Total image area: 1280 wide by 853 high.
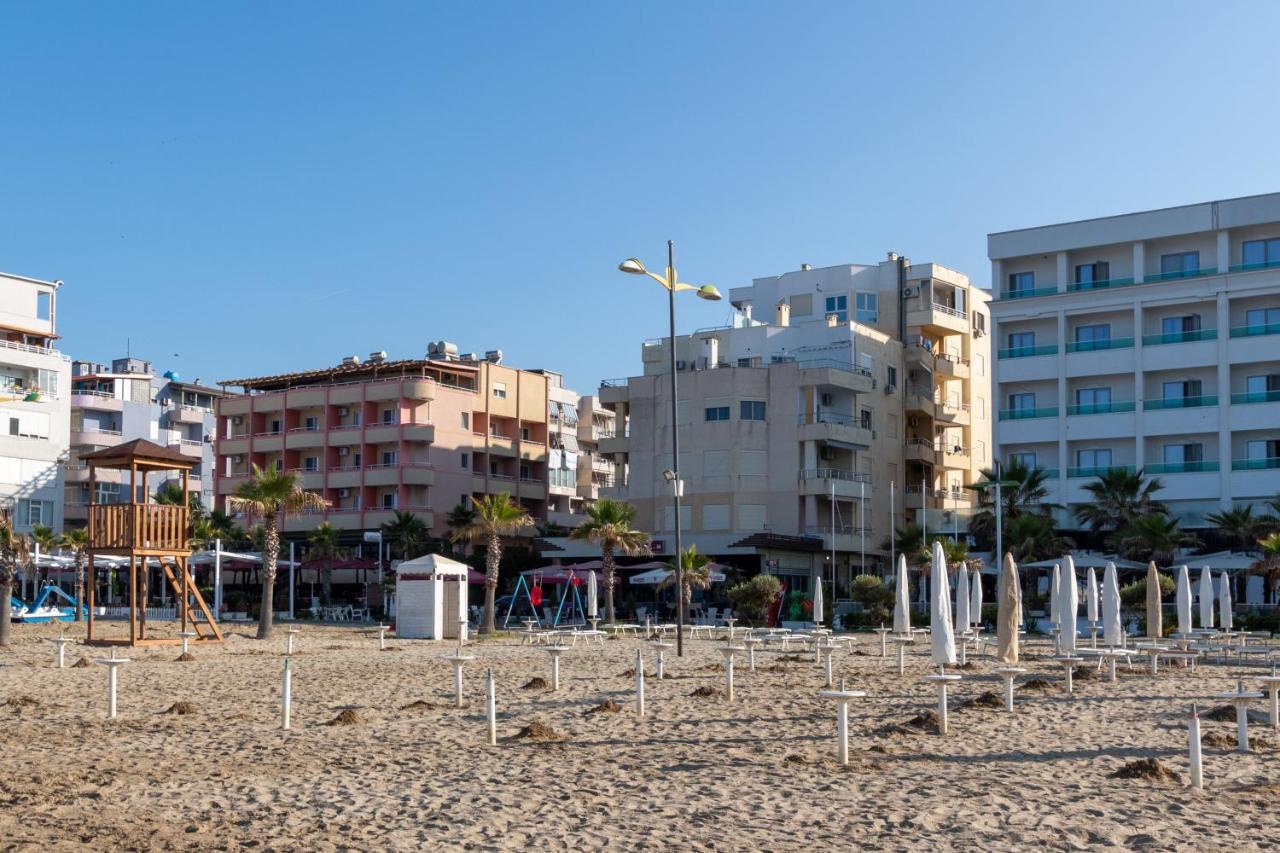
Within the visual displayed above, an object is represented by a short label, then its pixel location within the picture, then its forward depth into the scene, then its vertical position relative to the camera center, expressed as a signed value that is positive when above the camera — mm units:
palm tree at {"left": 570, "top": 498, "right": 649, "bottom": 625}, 51625 +206
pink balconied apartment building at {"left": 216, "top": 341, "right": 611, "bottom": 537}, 77250 +5803
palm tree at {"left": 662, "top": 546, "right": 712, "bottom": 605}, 49344 -1121
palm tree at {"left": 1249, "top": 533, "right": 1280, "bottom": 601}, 43750 -706
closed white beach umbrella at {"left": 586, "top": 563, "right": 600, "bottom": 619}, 46144 -1867
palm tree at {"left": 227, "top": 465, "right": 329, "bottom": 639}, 40969 +1074
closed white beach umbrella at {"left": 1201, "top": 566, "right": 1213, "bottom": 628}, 36562 -1577
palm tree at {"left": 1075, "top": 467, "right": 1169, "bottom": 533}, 59594 +1505
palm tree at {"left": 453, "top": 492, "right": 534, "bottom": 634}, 44281 +378
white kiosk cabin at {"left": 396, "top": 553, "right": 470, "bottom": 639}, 40688 -1699
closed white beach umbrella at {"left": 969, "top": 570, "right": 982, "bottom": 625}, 36688 -1629
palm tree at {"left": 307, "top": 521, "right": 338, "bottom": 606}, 68062 -351
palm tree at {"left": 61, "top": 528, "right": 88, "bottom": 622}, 51956 -405
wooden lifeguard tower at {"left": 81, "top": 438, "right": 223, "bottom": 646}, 35312 +349
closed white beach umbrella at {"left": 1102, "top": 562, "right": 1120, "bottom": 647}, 28828 -1441
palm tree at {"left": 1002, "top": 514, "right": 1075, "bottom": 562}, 55688 -87
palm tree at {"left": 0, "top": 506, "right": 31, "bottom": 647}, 36062 -549
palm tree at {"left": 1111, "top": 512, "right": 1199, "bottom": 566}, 53656 -10
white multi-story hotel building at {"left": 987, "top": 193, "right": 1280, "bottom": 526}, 62906 +8634
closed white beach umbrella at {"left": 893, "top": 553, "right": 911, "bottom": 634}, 30828 -1457
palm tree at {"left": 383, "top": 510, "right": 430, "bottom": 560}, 69125 +287
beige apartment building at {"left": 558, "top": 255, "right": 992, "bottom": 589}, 66875 +5776
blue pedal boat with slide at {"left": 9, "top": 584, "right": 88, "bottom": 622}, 52750 -2771
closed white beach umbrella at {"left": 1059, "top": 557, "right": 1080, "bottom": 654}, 28172 -1425
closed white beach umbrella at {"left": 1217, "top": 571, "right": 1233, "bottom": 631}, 36325 -1707
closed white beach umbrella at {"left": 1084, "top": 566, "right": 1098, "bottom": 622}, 33469 -1378
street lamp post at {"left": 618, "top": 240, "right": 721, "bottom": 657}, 30141 +5025
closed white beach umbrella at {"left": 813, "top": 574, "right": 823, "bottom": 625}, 38872 -1839
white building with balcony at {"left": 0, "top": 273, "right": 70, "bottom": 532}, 75938 +7269
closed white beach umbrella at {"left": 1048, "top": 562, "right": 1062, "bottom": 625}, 30844 -1362
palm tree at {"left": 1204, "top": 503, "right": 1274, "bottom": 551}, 53625 +513
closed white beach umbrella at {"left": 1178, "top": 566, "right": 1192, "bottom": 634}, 32938 -1486
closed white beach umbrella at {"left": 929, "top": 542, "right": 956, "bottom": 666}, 21578 -1233
